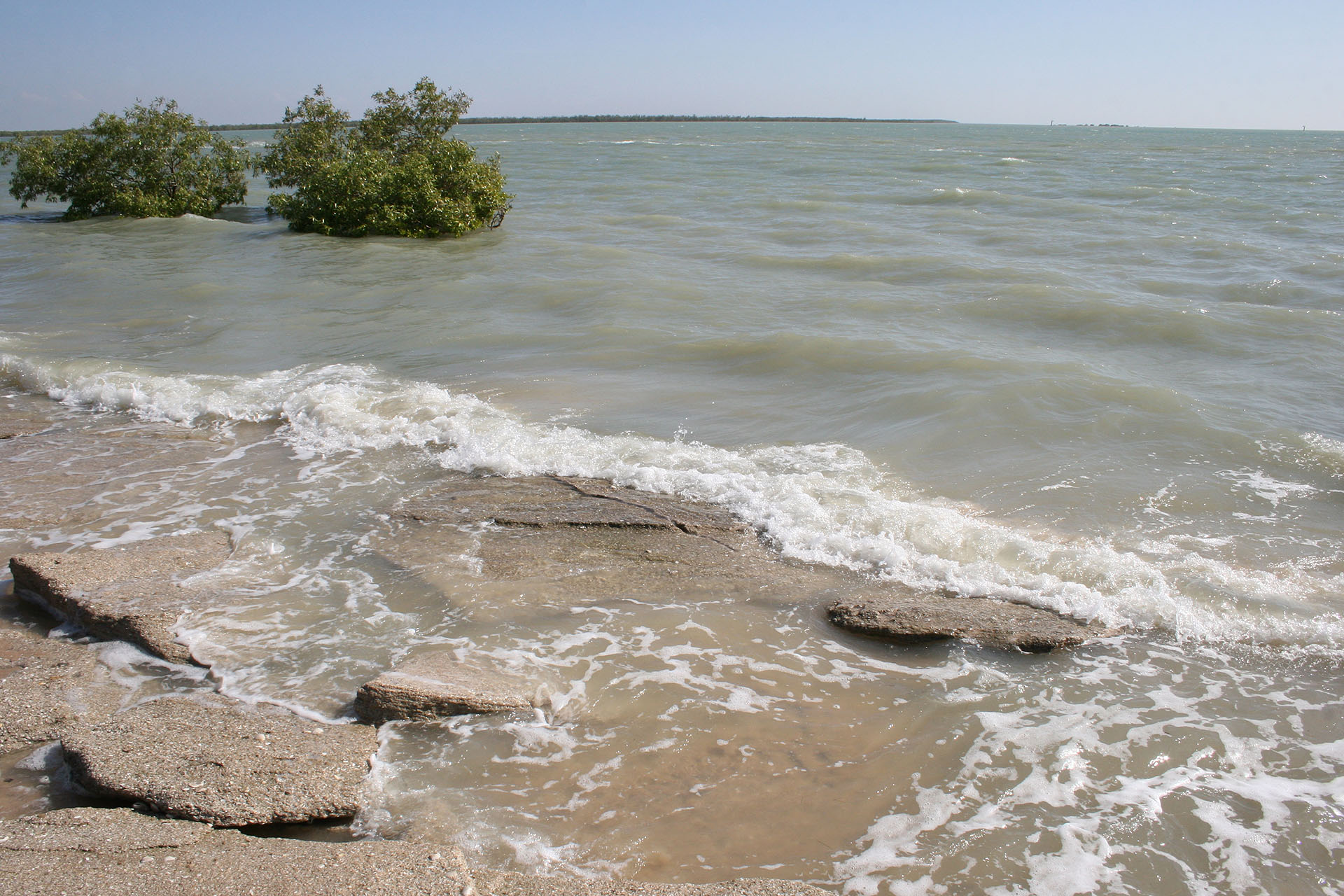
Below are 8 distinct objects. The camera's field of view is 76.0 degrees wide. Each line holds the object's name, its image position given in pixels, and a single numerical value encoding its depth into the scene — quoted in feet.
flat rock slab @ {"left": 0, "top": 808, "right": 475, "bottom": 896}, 9.30
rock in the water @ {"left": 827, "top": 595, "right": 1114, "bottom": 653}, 15.88
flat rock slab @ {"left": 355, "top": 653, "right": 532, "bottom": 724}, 13.15
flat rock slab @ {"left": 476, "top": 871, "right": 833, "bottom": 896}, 9.84
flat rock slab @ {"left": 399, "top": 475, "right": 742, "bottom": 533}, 20.42
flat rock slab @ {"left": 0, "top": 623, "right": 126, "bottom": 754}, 12.62
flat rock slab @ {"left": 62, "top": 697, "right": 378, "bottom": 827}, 10.82
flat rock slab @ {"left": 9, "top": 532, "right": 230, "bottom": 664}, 15.33
